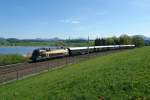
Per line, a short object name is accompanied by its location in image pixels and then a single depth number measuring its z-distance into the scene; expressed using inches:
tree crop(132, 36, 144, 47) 3417.1
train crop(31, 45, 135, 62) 1124.5
